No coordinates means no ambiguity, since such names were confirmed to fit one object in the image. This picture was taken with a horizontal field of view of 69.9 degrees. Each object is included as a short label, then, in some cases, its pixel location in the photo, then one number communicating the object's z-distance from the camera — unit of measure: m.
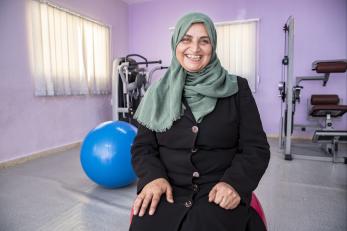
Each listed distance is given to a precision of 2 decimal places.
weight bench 2.85
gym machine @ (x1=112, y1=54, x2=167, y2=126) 3.83
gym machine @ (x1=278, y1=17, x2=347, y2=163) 2.86
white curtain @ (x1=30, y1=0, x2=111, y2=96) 3.12
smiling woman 0.82
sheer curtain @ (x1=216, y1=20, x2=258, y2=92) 4.27
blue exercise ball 1.93
